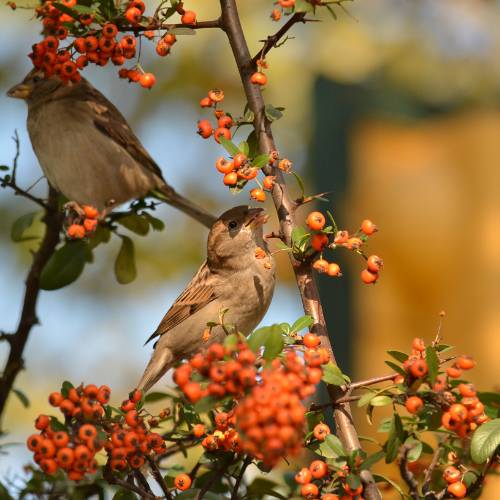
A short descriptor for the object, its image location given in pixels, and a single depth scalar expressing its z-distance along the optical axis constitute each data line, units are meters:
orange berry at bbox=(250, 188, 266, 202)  4.76
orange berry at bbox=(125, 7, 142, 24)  4.79
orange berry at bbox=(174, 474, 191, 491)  4.71
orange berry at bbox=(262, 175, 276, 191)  4.76
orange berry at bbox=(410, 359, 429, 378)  4.10
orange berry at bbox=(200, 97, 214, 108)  4.93
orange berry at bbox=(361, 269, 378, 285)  4.64
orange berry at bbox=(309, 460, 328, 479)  4.24
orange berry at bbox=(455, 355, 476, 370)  4.27
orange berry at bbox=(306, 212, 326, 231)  4.55
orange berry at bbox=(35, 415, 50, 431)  4.31
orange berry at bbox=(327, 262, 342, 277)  4.66
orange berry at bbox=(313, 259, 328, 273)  4.66
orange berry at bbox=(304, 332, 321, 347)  4.37
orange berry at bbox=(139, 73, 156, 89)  5.22
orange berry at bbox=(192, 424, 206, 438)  5.12
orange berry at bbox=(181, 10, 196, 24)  4.85
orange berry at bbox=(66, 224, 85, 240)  6.63
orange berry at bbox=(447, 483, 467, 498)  4.33
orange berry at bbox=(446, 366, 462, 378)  4.27
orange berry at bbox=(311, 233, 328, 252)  4.64
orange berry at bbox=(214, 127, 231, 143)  4.86
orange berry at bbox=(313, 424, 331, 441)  4.48
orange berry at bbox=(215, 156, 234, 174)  4.76
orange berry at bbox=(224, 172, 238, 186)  4.70
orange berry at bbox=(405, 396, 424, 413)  4.09
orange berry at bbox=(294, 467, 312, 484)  4.16
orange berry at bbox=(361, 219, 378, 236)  4.57
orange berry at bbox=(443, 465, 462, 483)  4.37
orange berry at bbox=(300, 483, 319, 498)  4.19
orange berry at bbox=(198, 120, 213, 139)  4.95
